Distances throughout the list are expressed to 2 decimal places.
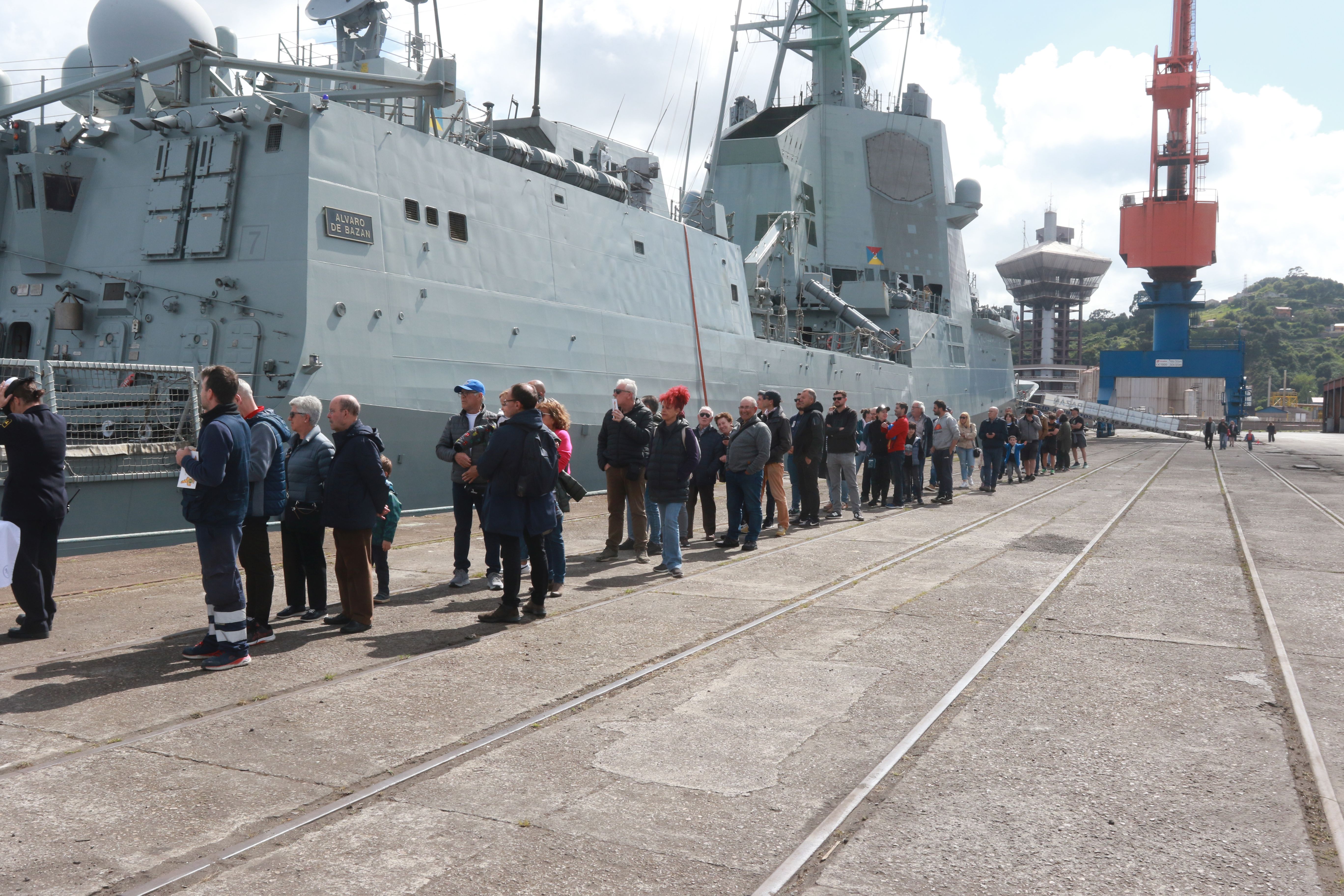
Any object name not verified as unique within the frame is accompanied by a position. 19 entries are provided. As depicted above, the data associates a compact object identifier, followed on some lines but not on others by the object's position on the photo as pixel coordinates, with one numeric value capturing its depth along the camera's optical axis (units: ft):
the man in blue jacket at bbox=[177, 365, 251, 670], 17.11
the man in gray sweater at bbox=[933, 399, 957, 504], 52.21
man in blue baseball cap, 24.75
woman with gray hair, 20.94
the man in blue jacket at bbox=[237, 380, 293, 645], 19.31
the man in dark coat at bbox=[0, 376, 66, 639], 18.97
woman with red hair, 28.40
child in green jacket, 23.03
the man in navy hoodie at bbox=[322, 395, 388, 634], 20.21
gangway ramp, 205.26
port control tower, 408.46
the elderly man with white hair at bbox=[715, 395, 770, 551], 33.60
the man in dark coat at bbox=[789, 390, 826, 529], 40.27
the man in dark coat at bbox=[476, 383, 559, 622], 21.11
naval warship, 36.55
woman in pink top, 24.70
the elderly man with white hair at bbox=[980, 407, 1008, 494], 61.16
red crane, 233.76
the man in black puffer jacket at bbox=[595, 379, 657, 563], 29.43
